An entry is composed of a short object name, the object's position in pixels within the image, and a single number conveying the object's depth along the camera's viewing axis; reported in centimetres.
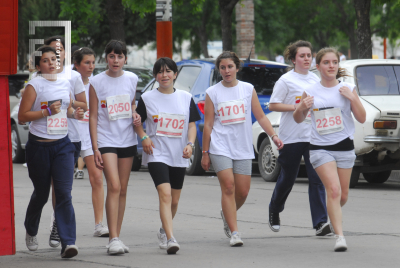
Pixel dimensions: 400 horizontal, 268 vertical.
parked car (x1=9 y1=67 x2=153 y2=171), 2883
